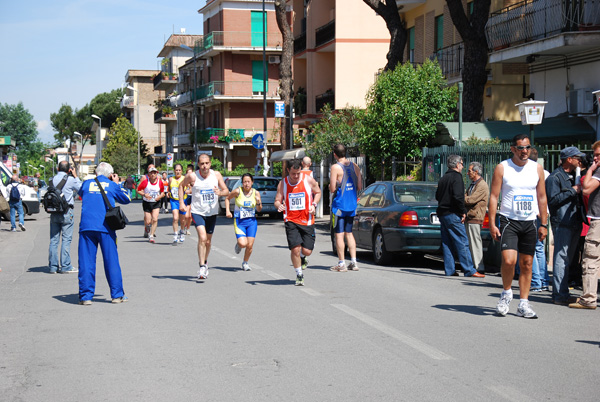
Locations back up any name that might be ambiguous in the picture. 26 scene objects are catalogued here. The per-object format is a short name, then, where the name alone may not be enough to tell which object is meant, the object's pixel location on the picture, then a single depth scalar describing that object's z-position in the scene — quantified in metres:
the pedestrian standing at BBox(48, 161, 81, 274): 13.96
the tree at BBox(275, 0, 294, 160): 33.50
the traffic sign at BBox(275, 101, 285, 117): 32.75
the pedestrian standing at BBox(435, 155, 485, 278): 13.19
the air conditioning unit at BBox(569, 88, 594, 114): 21.93
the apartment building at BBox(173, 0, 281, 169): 66.75
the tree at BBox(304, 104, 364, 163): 28.91
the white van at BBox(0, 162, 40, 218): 34.09
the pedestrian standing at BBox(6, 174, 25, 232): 26.77
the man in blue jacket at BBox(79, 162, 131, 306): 10.25
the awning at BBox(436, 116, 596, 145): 22.27
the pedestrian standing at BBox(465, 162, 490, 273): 13.51
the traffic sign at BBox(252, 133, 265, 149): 36.16
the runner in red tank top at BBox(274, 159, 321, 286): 11.81
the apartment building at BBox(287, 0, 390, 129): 39.38
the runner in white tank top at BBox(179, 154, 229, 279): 12.83
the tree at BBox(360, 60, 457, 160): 22.97
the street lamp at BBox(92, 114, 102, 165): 116.18
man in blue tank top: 13.54
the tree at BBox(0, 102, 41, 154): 143.88
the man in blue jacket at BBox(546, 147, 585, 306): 10.38
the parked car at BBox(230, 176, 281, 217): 31.07
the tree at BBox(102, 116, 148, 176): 89.75
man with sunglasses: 9.07
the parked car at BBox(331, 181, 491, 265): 14.21
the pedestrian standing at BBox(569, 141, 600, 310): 9.64
